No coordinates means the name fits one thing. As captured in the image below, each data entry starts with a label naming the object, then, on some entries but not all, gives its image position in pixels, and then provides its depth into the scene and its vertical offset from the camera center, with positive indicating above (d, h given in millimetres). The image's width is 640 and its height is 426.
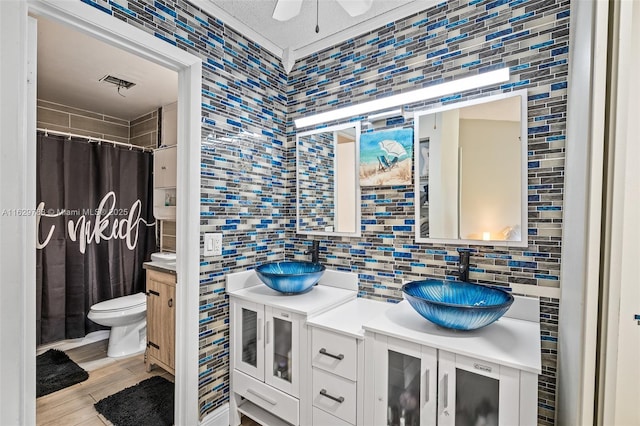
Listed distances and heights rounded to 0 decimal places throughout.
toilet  2566 -1034
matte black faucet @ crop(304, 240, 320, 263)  2010 -297
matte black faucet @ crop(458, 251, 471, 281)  1457 -277
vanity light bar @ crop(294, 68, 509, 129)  1445 +630
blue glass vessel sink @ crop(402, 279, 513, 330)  1108 -394
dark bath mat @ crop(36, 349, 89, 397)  2172 -1342
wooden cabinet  2156 -871
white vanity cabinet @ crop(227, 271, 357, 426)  1489 -760
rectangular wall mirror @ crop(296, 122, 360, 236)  1905 +183
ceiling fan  1207 +837
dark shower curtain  2699 -239
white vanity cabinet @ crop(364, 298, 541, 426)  996 -600
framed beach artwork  1688 +304
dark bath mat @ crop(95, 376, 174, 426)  1836 -1336
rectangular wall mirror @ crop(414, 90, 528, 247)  1386 +193
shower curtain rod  2664 +639
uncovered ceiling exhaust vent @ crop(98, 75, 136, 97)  2531 +1078
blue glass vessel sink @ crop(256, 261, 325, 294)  1644 -413
